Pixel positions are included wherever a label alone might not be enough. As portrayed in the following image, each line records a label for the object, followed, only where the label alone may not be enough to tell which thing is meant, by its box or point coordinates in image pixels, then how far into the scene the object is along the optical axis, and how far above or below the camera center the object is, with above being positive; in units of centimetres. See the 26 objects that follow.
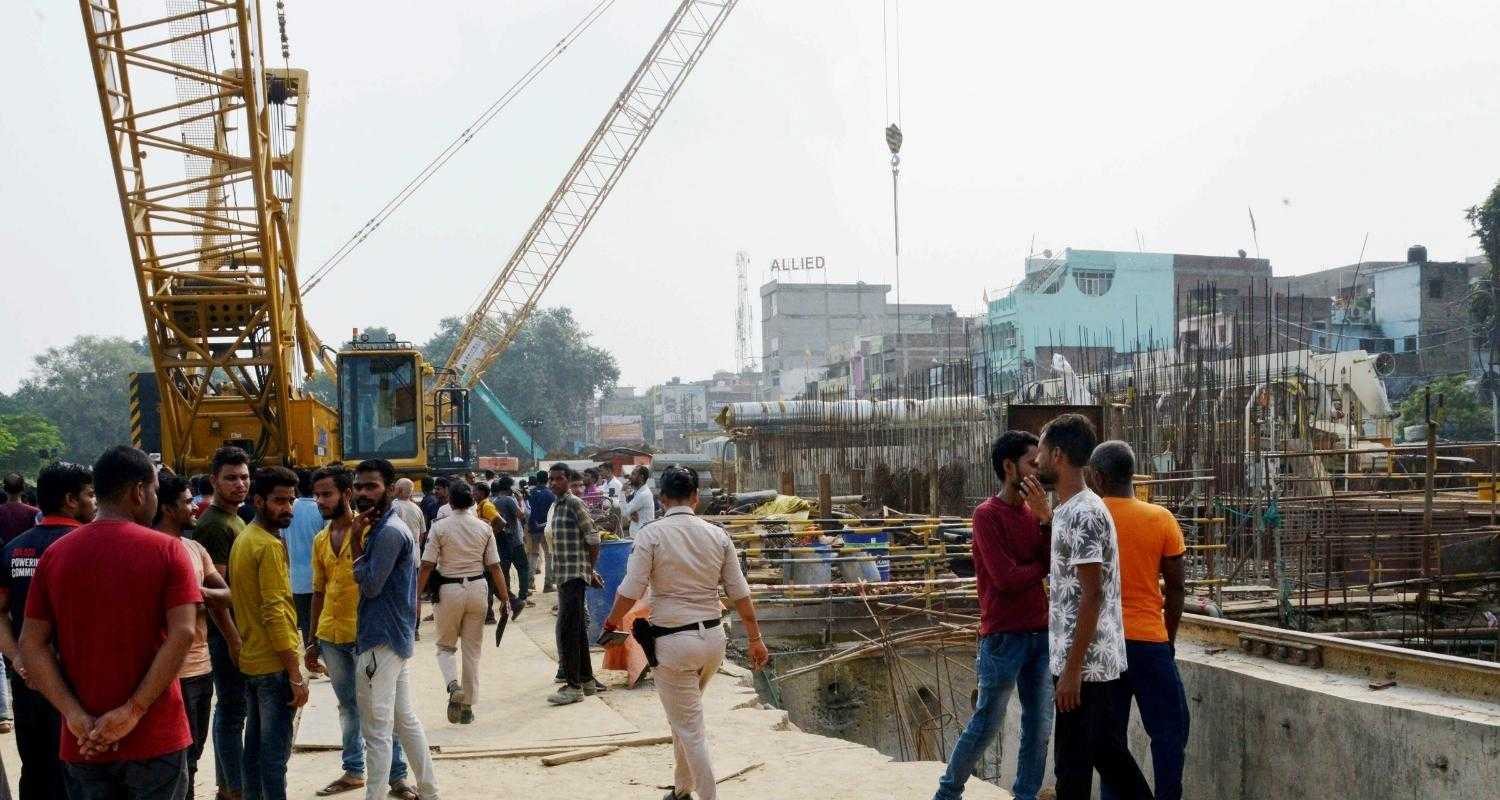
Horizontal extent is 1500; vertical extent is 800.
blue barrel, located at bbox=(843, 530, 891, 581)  1183 -153
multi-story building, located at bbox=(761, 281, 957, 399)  7719 +633
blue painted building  4375 +420
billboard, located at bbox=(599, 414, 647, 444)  7930 -109
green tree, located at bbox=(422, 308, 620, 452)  6912 +245
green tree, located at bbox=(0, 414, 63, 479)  4438 -62
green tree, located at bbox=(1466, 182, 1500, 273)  3095 +485
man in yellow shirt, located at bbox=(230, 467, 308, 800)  495 -87
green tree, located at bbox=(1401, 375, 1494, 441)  2991 -22
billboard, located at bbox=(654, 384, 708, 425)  9131 +87
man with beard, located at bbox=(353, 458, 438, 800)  539 -95
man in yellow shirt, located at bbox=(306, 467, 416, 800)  557 -87
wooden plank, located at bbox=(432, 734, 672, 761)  685 -200
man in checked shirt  849 -123
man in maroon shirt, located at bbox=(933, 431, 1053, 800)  488 -85
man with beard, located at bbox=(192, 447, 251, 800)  528 -102
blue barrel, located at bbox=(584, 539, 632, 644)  984 -130
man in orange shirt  467 -76
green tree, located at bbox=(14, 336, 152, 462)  6888 +198
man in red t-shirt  341 -64
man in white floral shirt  427 -82
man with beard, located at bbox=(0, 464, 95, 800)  453 -67
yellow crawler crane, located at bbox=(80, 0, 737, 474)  1531 +143
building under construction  927 -140
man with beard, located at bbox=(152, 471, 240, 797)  462 -74
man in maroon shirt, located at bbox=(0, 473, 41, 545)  700 -57
